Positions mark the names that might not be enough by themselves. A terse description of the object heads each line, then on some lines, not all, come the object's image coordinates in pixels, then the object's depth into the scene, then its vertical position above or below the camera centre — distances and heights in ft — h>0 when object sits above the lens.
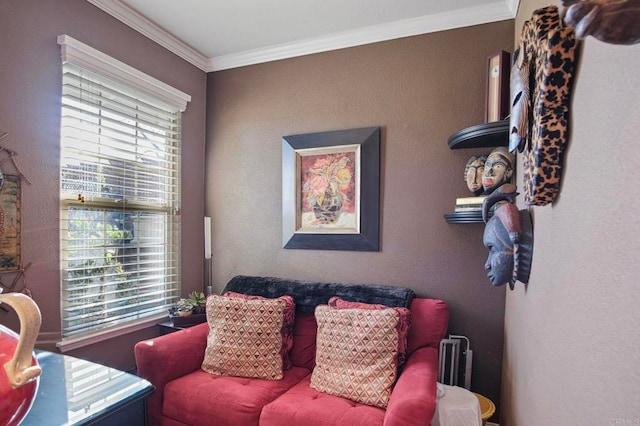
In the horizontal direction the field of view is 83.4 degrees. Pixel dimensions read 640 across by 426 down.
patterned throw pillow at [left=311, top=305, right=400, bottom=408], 5.97 -2.58
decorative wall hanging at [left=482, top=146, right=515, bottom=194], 6.31 +0.74
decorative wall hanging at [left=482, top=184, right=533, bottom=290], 4.61 -0.43
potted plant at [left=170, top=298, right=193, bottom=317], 8.44 -2.44
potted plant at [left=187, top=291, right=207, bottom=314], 8.71 -2.36
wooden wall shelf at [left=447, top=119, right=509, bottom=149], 6.14 +1.36
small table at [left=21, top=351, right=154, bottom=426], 3.61 -2.14
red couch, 5.38 -3.13
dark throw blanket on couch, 7.39 -1.83
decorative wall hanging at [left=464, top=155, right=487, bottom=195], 7.00 +0.73
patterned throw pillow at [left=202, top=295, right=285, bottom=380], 6.87 -2.58
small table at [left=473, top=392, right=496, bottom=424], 6.48 -3.66
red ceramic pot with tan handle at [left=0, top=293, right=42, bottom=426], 2.52 -1.16
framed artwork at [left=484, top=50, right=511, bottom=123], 6.62 +2.35
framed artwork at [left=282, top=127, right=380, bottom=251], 8.29 +0.45
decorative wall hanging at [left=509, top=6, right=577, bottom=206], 3.04 +1.05
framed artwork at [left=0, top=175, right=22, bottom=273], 5.82 -0.35
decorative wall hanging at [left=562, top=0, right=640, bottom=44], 1.56 +0.87
